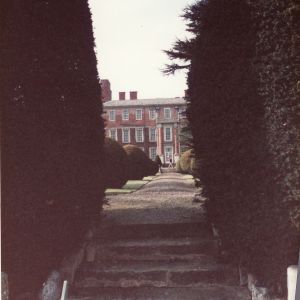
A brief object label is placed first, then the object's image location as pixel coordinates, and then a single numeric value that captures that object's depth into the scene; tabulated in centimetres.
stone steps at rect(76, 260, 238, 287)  506
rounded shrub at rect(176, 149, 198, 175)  2764
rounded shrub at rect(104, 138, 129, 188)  1470
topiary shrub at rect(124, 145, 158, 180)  2138
